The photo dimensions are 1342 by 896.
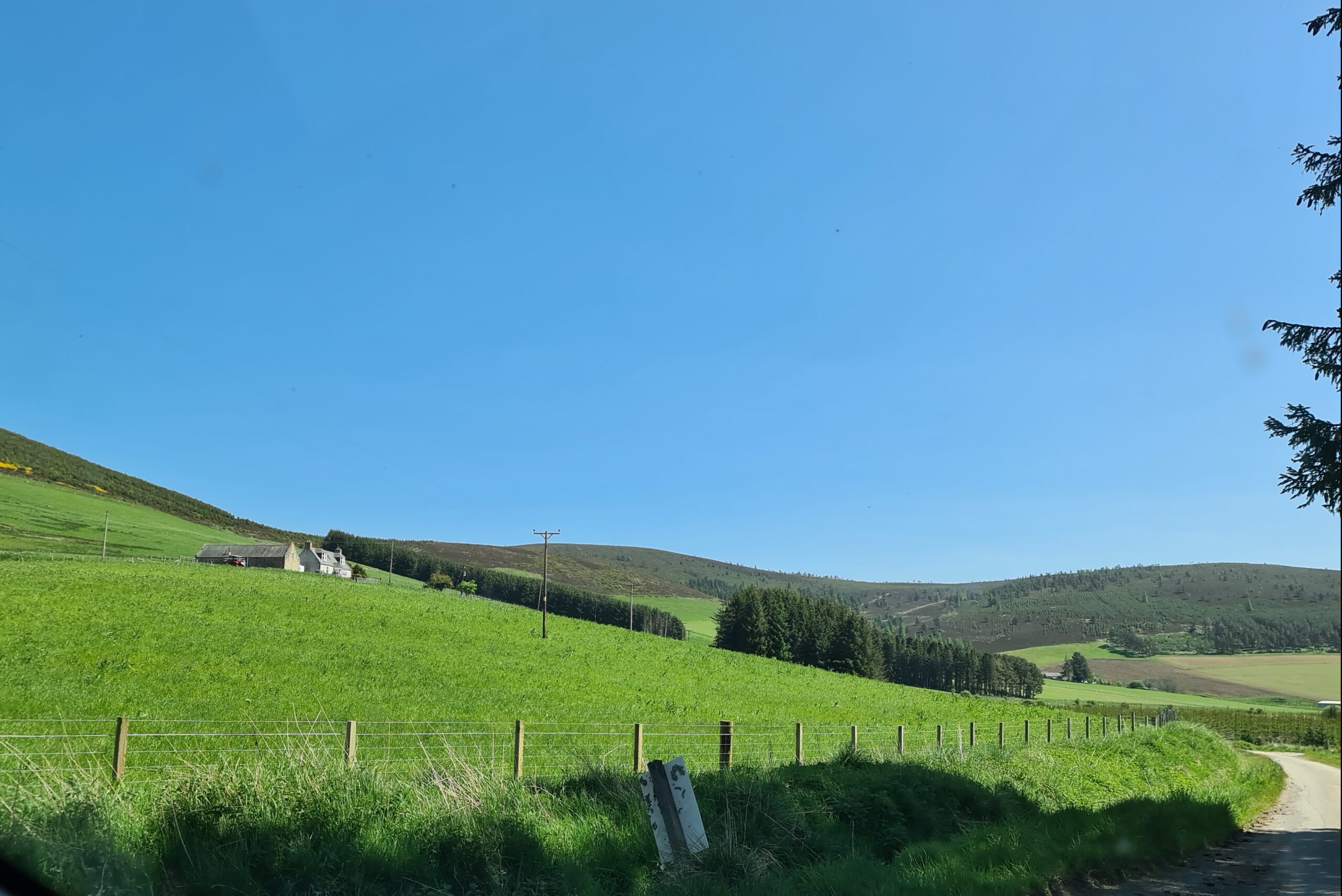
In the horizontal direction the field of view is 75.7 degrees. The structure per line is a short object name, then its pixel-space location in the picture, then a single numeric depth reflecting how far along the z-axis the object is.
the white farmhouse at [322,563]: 117.62
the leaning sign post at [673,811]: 7.24
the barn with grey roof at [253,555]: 98.25
